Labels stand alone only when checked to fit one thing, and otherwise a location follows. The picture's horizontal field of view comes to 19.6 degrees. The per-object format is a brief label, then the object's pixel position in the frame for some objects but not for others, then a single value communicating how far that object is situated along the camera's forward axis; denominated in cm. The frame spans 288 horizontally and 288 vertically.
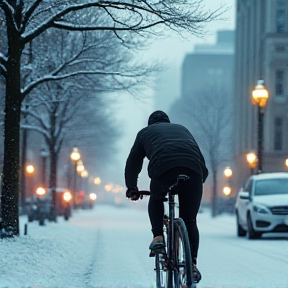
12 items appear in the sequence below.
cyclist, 732
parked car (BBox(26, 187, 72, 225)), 3100
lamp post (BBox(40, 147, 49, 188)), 4178
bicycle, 700
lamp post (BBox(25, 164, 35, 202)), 6875
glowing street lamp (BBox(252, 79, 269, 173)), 2770
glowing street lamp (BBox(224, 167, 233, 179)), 5050
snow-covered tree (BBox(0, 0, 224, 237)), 1518
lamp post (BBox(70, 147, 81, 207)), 4125
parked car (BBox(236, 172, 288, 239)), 2039
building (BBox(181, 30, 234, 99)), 16438
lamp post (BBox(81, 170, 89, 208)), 9094
